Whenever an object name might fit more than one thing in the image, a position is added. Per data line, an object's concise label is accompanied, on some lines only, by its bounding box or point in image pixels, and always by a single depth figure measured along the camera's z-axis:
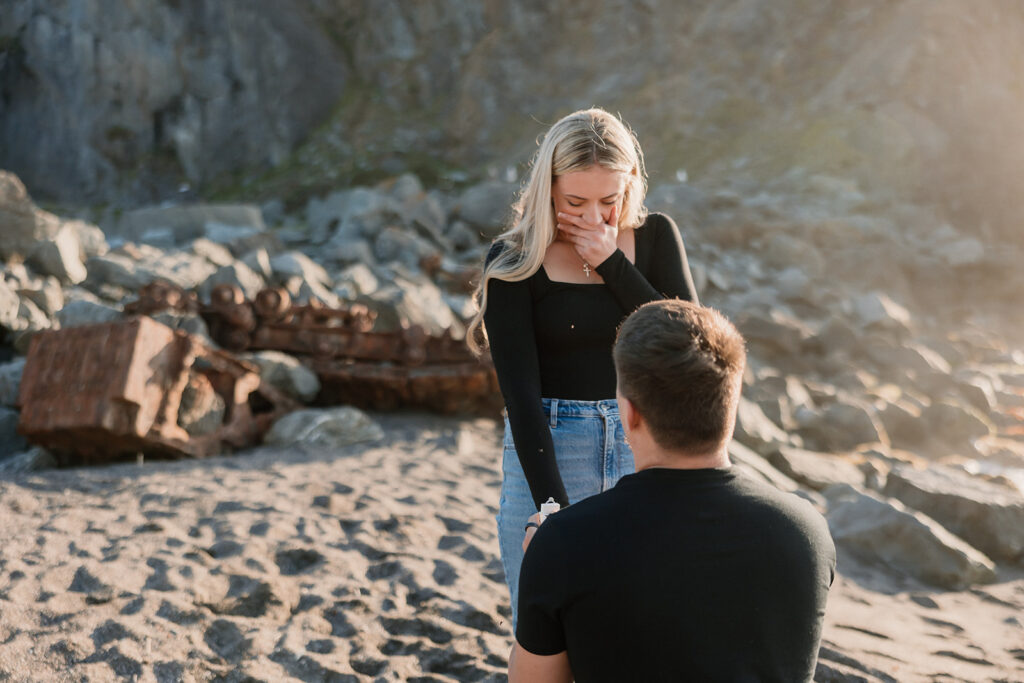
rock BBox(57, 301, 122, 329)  7.69
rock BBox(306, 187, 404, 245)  16.03
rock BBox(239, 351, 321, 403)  7.58
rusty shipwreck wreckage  5.95
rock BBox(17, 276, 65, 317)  8.15
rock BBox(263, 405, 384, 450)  6.92
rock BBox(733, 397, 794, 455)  7.56
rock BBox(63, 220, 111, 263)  11.38
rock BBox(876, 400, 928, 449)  9.94
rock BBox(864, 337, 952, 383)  12.59
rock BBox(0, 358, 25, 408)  6.65
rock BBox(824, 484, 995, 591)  5.21
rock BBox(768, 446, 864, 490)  7.22
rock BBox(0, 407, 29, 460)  6.32
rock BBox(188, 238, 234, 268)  12.64
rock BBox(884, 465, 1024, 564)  5.76
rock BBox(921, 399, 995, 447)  9.93
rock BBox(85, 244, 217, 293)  9.95
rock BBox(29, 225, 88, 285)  9.60
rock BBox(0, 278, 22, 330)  7.52
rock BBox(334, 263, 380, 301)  11.15
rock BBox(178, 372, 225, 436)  6.62
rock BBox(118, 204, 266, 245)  18.67
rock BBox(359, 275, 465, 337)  9.41
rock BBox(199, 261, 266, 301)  9.87
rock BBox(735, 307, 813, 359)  12.84
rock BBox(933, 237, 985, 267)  19.03
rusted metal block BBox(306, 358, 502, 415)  7.90
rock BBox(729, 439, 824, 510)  6.47
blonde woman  2.29
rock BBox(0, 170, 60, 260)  9.85
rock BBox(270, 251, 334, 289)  11.30
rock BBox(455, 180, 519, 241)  17.06
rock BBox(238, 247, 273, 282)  11.16
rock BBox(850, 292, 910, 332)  14.81
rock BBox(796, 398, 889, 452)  9.21
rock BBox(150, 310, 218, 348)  7.49
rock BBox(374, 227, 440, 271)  14.23
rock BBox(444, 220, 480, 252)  16.19
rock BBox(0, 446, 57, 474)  5.81
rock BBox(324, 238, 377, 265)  13.96
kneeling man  1.59
